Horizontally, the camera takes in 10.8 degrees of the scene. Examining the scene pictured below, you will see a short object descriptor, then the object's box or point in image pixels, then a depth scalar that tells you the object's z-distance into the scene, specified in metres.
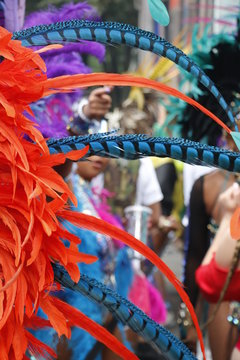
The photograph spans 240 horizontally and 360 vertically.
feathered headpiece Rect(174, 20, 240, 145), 4.21
